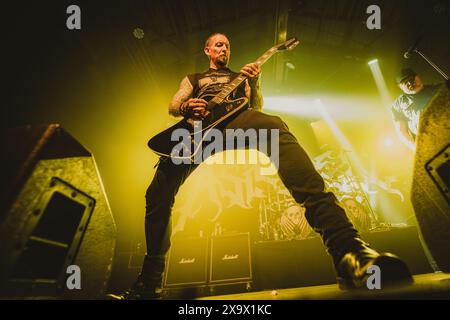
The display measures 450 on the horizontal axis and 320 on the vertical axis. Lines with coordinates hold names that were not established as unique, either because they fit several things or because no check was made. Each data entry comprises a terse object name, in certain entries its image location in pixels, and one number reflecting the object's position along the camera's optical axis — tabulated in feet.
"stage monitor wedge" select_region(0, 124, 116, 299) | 3.09
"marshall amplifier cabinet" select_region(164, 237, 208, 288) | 13.21
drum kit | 14.19
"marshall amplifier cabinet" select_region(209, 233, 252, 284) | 12.94
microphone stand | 13.28
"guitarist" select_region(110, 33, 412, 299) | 3.63
